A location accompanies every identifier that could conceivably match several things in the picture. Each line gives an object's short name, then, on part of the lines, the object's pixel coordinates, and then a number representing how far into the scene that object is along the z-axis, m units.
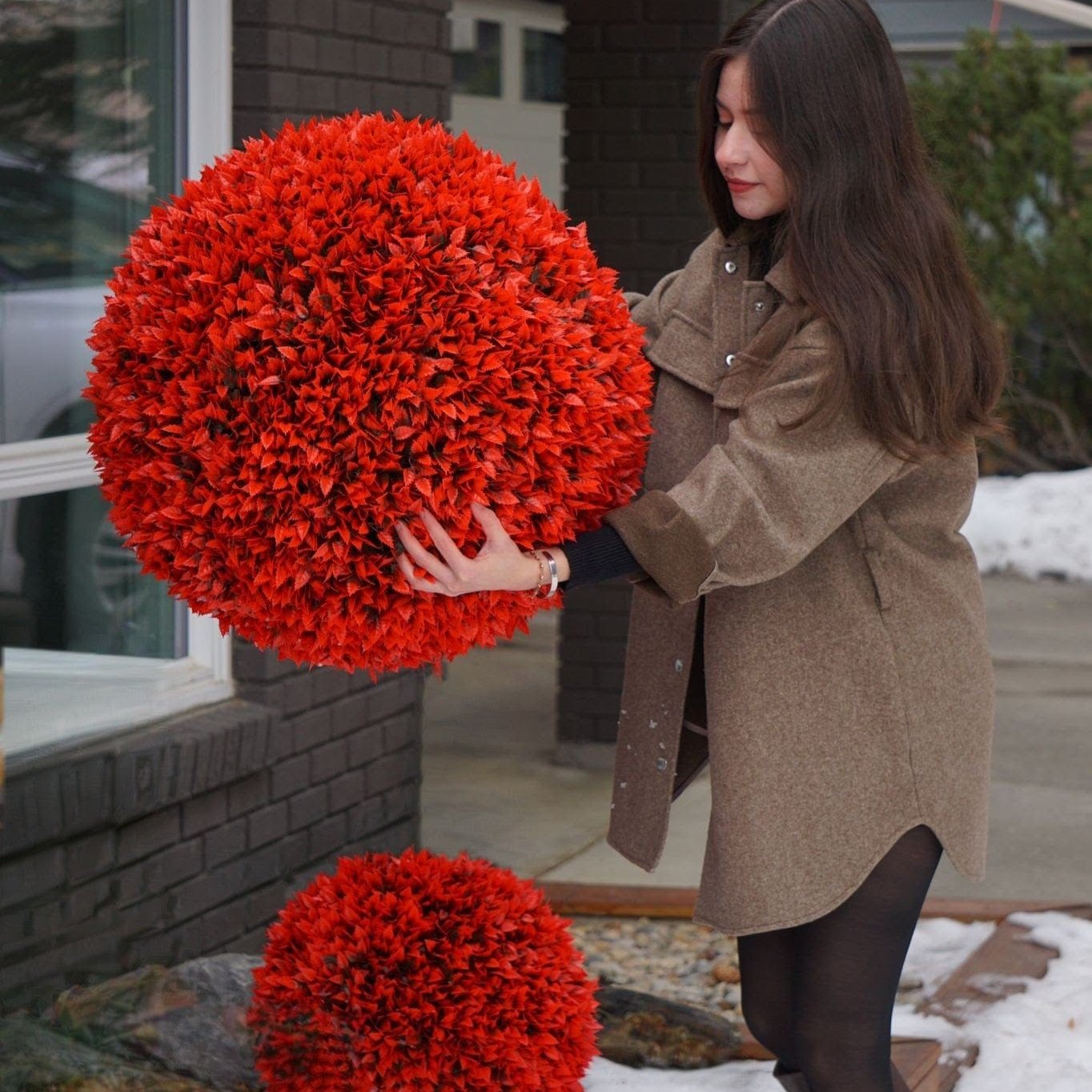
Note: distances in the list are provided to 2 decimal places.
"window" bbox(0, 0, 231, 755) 3.48
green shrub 11.77
